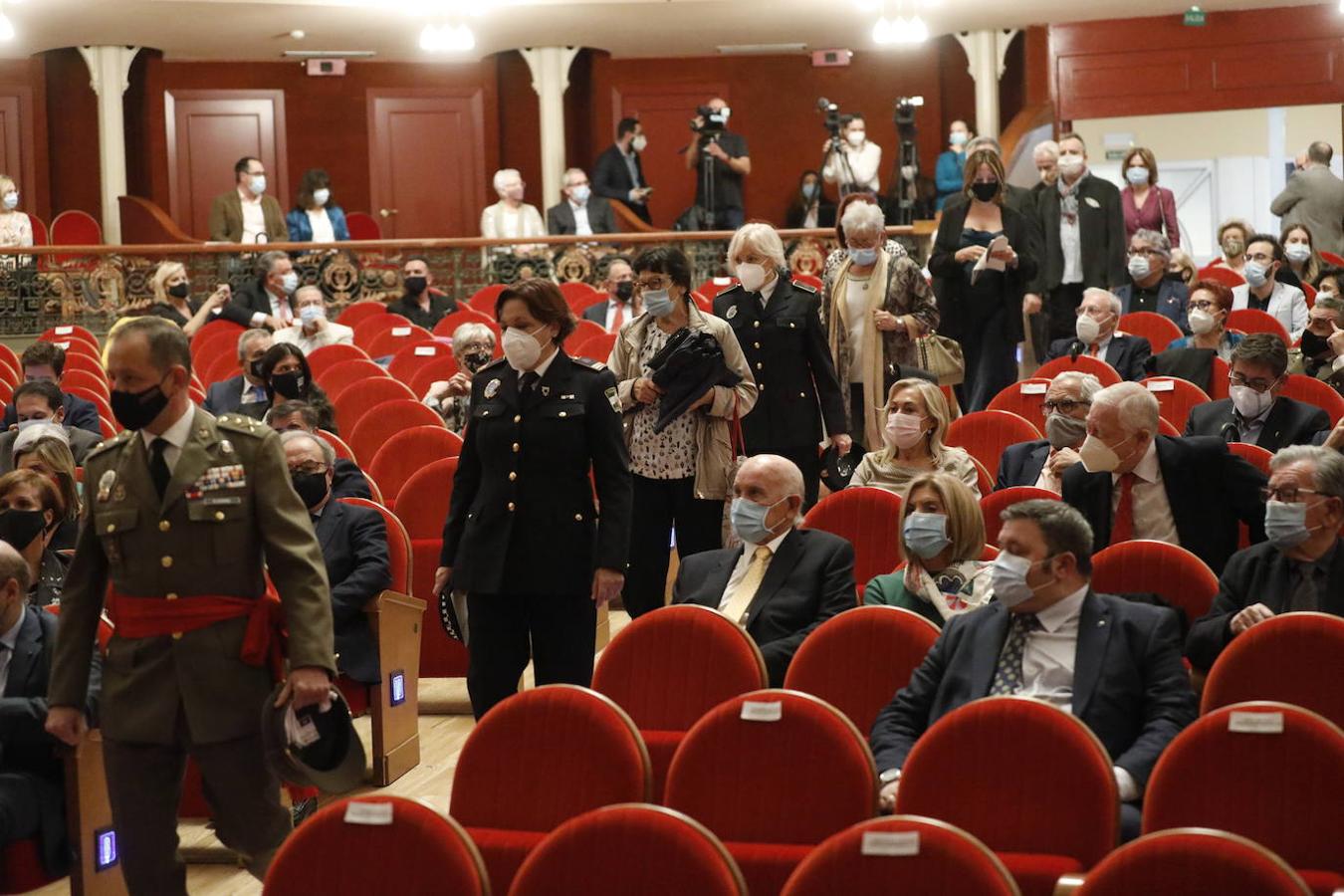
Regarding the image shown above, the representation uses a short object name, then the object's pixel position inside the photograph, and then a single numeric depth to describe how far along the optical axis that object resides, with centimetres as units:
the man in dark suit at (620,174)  1503
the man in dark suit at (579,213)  1409
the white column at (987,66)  1541
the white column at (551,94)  1580
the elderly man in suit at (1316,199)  1151
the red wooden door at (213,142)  1598
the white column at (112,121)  1515
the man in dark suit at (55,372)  734
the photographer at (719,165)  1373
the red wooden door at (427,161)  1642
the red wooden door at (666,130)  1656
